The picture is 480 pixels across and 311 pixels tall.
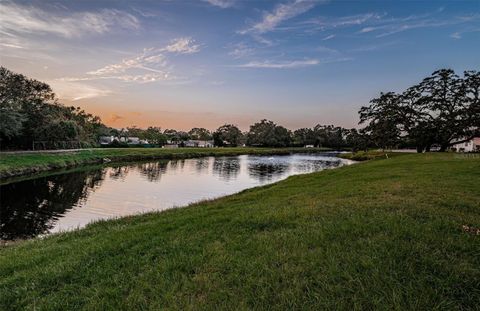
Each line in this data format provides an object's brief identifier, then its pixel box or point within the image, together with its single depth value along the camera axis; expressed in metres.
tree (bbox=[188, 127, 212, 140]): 181.95
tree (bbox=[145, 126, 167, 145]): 129.88
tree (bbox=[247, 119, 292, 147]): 137.62
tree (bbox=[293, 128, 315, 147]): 156.62
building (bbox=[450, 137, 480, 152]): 70.71
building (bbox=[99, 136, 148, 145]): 110.98
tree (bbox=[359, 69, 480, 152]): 39.09
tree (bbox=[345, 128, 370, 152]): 49.88
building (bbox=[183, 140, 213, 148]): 144.75
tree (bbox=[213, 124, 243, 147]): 141.75
